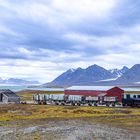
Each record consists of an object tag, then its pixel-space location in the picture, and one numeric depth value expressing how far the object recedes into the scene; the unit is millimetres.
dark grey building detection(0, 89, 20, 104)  140750
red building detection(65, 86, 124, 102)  133250
